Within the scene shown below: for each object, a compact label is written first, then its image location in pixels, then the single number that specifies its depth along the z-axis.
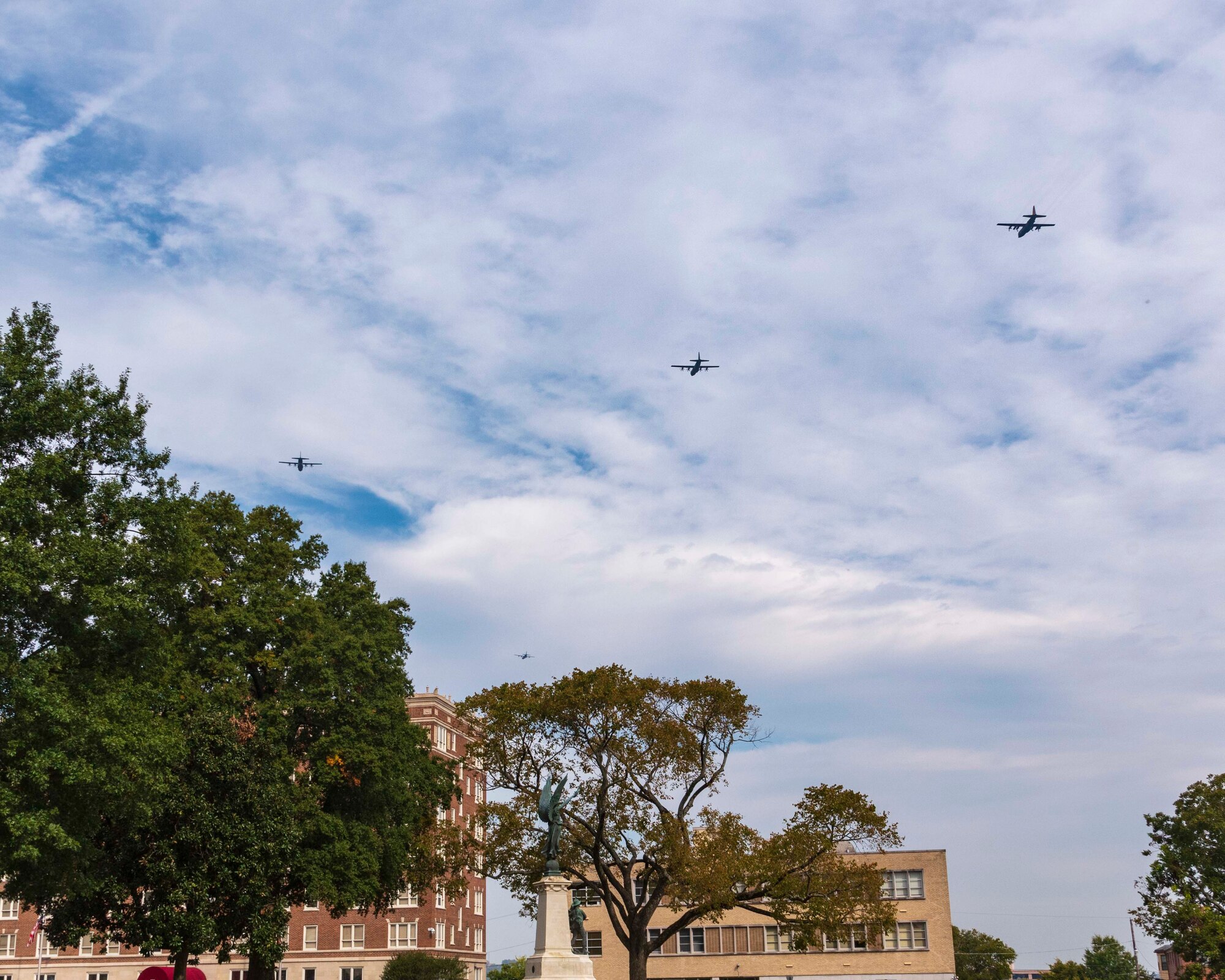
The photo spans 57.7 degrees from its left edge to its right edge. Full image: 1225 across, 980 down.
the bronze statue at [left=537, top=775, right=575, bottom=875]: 36.66
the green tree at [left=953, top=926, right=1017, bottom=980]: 127.50
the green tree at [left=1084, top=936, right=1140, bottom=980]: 124.25
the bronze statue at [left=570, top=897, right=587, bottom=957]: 34.97
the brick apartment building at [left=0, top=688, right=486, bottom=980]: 86.88
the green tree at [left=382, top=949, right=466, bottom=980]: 78.88
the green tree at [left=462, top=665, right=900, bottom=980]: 45.19
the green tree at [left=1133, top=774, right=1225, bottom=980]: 61.22
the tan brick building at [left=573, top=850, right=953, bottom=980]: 77.81
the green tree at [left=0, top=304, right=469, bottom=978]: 28.45
